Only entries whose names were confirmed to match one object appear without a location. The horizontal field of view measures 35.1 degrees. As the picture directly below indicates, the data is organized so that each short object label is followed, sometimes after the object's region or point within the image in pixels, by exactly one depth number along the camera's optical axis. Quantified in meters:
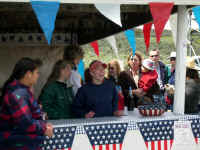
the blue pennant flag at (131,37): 5.47
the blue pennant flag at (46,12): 3.00
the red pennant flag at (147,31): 4.50
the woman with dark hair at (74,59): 4.11
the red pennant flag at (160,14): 3.34
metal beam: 3.22
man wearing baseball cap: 3.41
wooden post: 3.70
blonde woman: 5.19
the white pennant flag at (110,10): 3.23
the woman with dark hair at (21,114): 2.54
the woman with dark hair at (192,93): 3.91
